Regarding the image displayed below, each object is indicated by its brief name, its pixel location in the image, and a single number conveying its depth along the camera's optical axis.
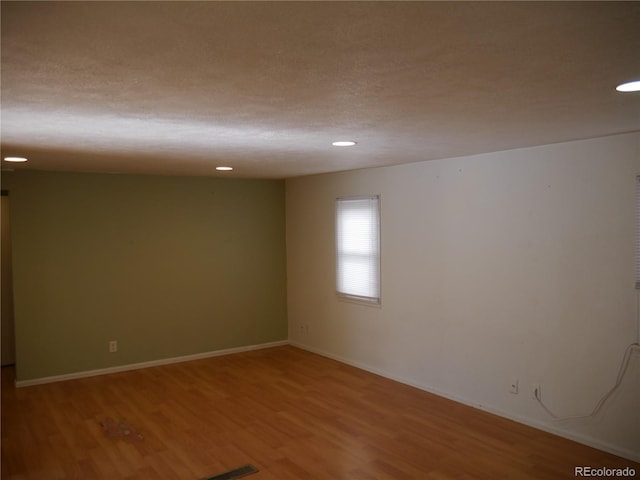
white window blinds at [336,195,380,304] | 5.75
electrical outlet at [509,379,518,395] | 4.36
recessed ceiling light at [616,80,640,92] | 2.19
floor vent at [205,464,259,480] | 3.48
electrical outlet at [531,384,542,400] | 4.18
